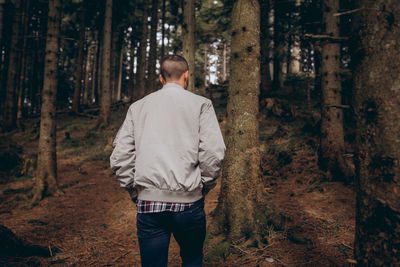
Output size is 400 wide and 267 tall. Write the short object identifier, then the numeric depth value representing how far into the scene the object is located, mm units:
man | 2012
